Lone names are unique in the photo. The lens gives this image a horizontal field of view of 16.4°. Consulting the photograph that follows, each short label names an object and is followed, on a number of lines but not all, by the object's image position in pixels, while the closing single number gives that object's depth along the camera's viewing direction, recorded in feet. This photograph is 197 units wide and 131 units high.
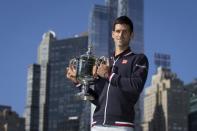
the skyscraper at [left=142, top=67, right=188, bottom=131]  613.52
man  21.95
